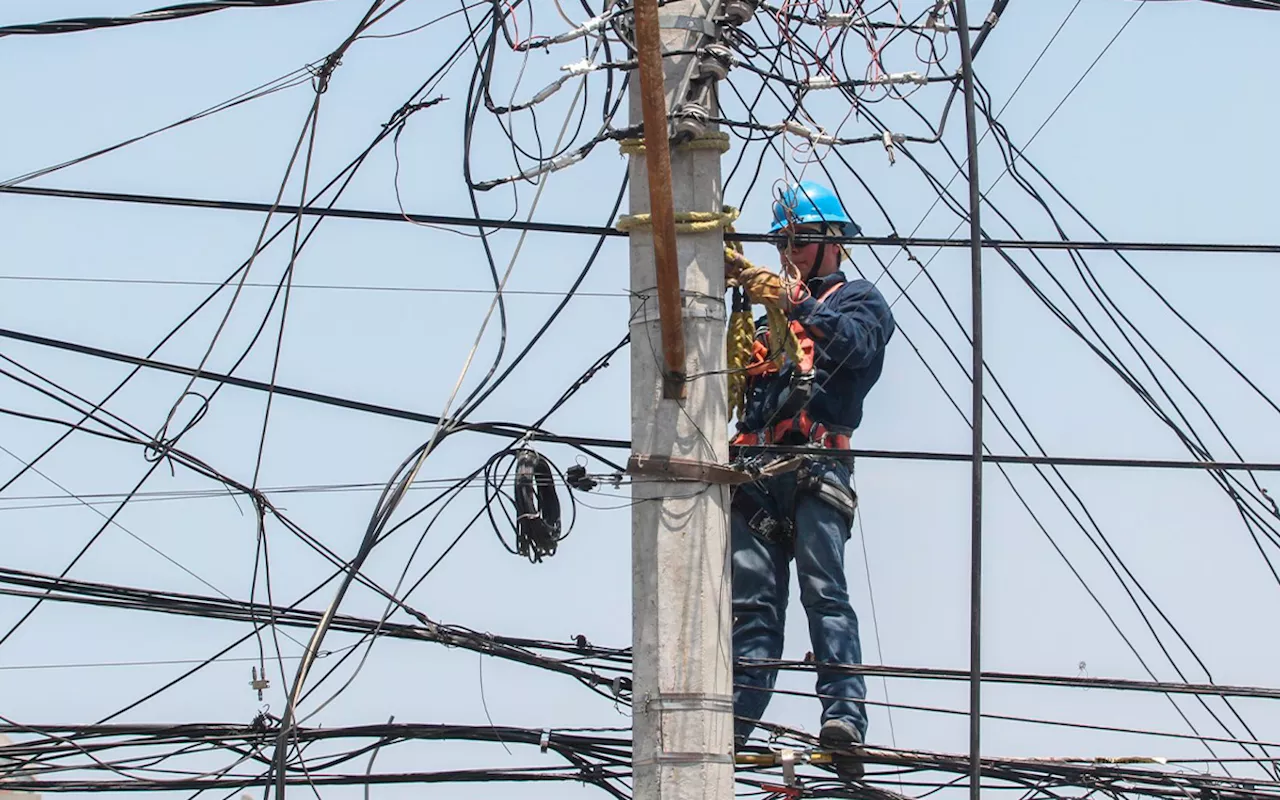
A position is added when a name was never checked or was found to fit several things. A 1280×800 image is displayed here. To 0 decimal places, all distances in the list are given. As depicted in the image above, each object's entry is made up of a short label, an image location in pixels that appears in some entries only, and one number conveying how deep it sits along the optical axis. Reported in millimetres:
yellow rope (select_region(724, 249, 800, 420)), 14000
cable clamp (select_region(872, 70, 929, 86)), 13961
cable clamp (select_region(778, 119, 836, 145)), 13523
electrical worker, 14328
